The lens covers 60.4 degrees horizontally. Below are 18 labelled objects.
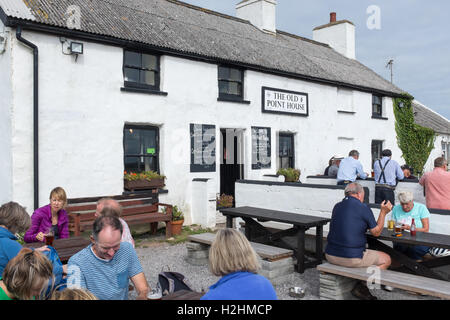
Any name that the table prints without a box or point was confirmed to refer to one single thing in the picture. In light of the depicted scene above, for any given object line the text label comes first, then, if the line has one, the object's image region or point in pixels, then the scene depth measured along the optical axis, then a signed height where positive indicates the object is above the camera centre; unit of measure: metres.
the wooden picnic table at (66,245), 4.74 -1.18
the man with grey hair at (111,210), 4.44 -0.62
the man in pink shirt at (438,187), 6.80 -0.57
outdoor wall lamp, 8.47 +2.42
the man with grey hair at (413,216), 5.59 -0.90
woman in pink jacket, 5.33 -0.85
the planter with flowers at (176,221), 9.51 -1.60
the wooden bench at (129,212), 7.94 -1.24
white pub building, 8.09 +1.49
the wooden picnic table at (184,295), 3.28 -1.21
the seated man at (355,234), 5.00 -1.03
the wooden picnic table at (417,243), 4.85 -1.30
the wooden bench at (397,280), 4.20 -1.47
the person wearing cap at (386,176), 9.30 -0.50
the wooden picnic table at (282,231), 6.24 -1.29
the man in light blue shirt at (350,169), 10.20 -0.36
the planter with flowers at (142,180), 9.41 -0.58
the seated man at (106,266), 3.29 -0.97
